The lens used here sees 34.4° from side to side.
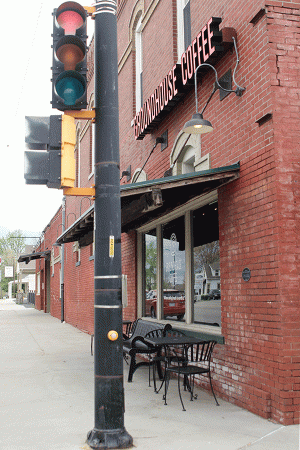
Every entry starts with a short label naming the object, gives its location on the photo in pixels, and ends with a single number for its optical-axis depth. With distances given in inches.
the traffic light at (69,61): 182.9
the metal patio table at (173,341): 259.3
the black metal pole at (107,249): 179.2
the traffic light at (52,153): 180.1
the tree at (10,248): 3499.0
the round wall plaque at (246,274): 244.5
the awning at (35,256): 1170.5
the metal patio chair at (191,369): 247.9
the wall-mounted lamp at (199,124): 243.9
